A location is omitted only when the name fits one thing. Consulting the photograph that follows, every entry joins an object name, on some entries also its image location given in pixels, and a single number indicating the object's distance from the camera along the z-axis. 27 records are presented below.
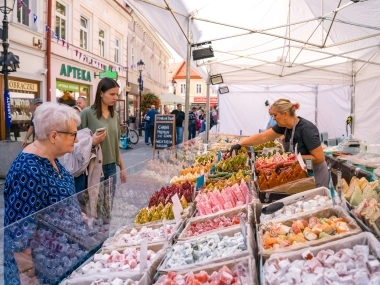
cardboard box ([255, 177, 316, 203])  3.11
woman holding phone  3.54
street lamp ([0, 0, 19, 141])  8.61
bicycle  15.55
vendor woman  3.98
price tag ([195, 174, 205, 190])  3.77
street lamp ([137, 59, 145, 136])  20.12
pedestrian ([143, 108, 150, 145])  15.86
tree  24.94
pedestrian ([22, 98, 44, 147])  7.61
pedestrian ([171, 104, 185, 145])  14.79
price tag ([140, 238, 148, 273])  2.05
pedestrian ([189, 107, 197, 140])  18.09
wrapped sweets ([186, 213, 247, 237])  2.64
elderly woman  1.95
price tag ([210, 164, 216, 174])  4.61
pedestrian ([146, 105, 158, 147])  15.11
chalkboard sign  9.61
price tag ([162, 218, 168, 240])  2.53
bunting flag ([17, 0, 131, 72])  11.97
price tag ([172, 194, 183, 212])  2.76
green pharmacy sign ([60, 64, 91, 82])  14.35
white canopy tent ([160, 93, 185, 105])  22.62
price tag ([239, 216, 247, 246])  2.13
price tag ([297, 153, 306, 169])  3.33
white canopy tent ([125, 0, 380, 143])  5.86
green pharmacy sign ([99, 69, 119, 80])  15.87
